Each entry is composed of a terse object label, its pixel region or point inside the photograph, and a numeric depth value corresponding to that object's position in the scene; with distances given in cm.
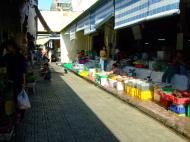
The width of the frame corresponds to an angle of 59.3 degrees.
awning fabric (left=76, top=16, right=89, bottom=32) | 1031
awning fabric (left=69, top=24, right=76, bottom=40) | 1324
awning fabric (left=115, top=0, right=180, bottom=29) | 390
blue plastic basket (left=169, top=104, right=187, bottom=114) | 400
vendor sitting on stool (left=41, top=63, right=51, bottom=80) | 861
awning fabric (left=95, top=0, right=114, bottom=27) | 692
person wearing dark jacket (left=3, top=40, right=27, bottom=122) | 322
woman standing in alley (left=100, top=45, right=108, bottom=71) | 883
